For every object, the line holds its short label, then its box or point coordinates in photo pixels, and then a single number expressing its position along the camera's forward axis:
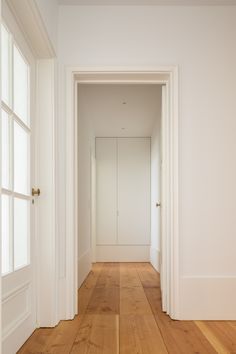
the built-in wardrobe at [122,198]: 7.43
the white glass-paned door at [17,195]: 2.20
